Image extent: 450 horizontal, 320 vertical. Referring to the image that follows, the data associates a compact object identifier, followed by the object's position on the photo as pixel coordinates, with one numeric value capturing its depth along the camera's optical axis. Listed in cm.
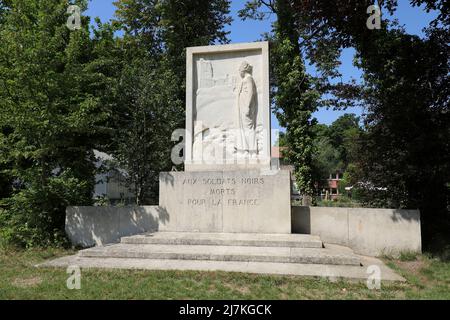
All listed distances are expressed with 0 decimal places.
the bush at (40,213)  966
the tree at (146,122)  1236
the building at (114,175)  1248
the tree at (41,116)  912
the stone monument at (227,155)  920
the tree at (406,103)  923
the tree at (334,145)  6725
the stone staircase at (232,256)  650
